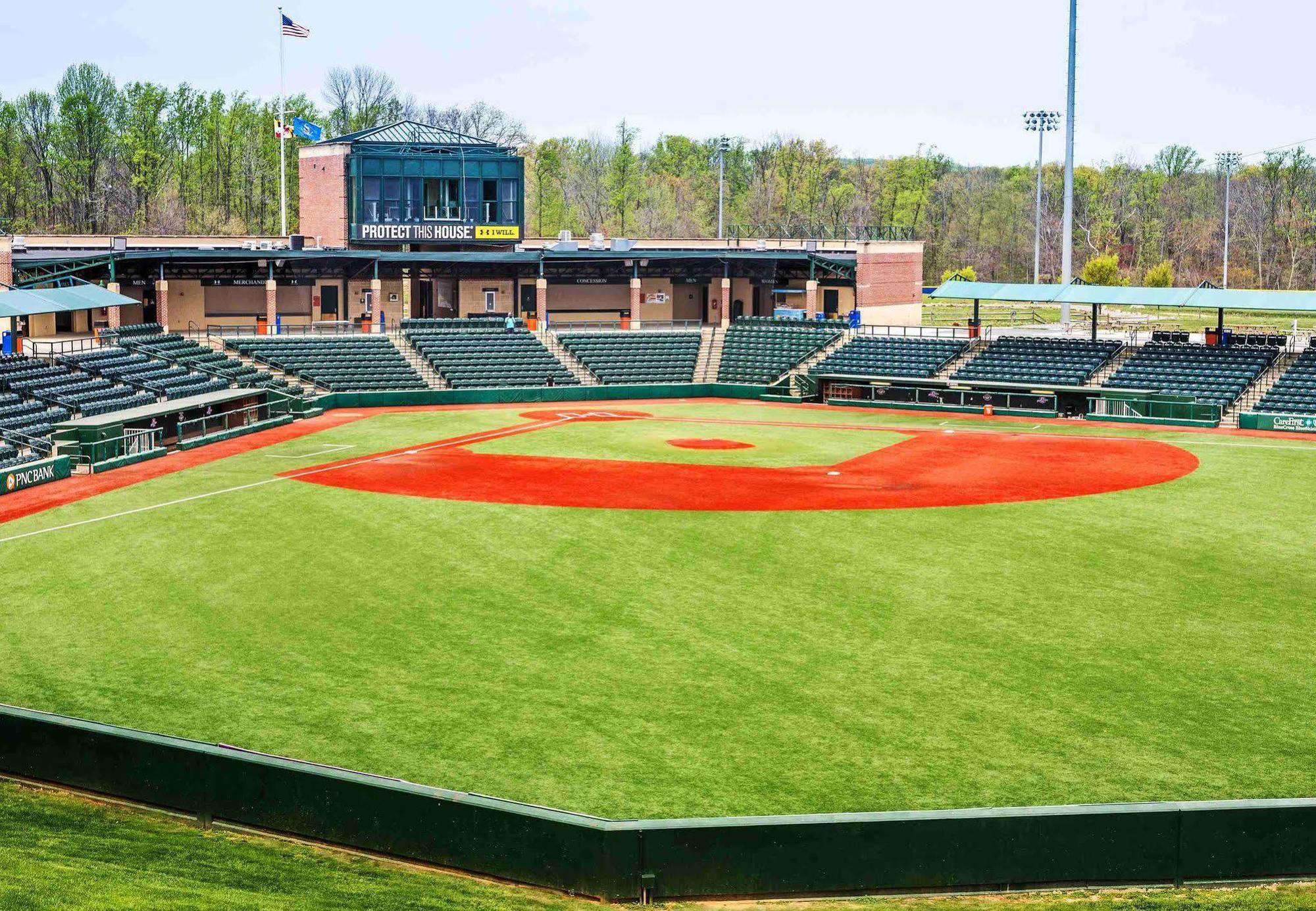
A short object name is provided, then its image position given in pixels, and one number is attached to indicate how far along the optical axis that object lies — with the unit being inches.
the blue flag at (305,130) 2919.8
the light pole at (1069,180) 2790.4
